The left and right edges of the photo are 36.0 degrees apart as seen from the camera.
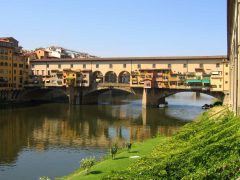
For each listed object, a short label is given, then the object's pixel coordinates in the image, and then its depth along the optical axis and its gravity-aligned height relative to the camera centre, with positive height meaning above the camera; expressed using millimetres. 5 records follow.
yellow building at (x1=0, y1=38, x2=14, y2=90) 90875 +3278
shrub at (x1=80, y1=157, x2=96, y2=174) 25562 -6062
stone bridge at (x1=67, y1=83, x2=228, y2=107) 84188 -3927
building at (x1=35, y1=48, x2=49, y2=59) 120188 +7283
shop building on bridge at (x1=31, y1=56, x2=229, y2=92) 83375 +1355
